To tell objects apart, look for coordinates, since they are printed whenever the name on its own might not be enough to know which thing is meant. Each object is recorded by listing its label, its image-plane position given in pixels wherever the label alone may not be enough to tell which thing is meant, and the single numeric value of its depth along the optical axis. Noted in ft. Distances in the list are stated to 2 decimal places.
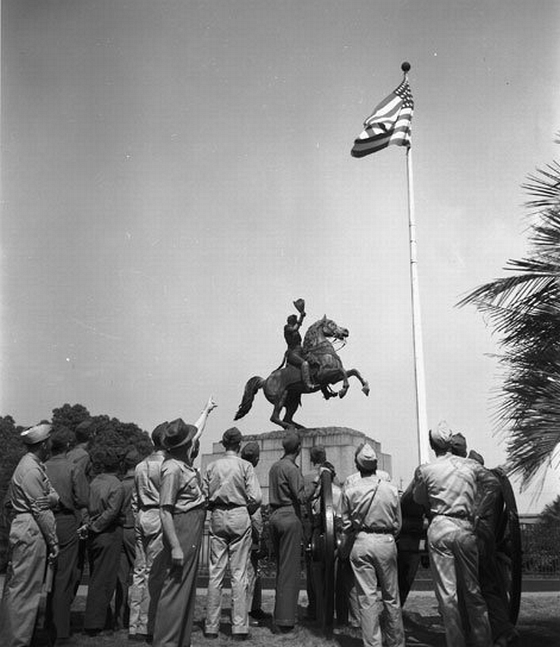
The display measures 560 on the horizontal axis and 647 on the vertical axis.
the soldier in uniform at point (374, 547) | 17.93
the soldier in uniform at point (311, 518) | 23.86
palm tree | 16.40
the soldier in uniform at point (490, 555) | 19.10
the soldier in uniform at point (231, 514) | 20.98
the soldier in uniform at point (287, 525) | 21.70
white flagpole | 42.68
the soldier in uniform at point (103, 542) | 21.72
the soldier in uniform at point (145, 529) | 20.58
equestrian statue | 45.62
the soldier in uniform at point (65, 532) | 20.26
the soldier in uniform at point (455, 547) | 17.63
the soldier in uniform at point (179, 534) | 15.40
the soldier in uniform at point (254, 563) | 22.82
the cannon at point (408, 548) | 19.26
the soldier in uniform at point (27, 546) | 17.62
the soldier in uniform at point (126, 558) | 23.49
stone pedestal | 43.52
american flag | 49.78
